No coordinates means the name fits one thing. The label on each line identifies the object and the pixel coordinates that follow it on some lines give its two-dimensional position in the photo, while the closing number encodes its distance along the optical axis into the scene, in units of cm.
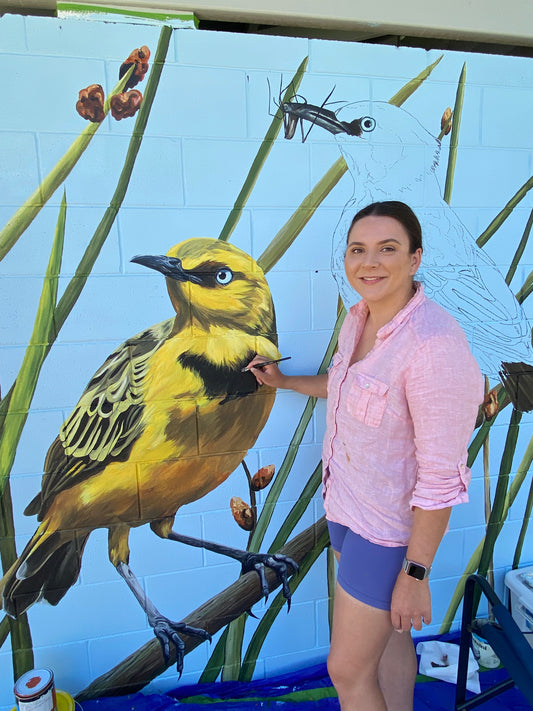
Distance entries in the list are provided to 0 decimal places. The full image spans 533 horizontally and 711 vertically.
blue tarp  192
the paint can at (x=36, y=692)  161
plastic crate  210
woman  122
